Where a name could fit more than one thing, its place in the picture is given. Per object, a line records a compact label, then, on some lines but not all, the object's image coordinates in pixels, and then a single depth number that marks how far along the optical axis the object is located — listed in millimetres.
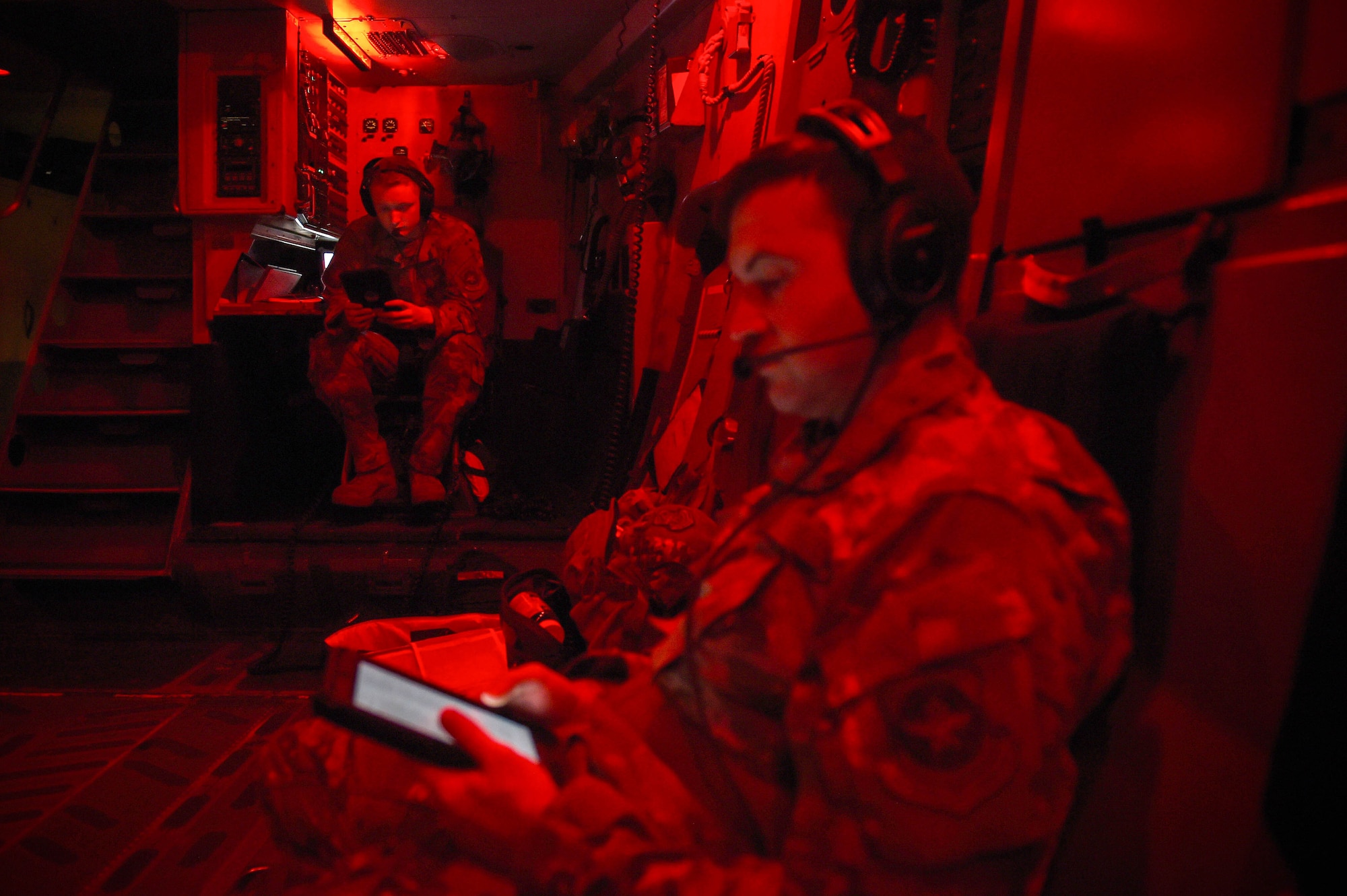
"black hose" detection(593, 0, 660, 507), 2713
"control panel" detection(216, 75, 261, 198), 3281
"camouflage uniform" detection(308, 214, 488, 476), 3070
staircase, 3020
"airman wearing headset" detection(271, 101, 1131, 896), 545
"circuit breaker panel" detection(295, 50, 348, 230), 3502
